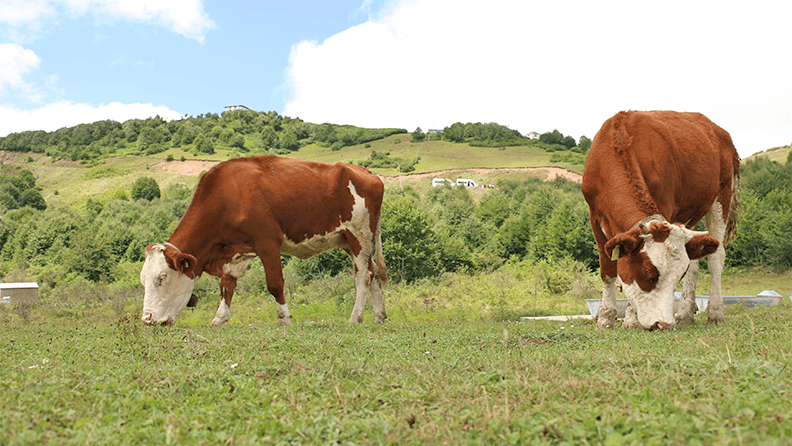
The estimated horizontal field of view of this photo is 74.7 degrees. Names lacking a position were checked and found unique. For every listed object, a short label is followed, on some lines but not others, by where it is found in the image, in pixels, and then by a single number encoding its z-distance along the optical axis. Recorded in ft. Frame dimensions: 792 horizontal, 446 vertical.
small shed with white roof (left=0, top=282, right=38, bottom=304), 70.79
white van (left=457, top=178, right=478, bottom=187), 210.59
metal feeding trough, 39.62
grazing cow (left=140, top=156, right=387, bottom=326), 28.55
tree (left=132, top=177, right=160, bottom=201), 218.18
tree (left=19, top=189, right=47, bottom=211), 225.15
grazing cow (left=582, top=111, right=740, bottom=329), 21.31
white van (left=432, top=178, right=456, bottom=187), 184.73
